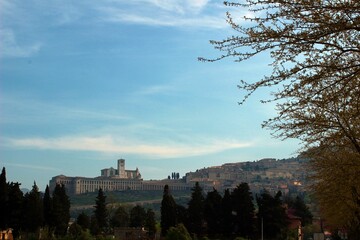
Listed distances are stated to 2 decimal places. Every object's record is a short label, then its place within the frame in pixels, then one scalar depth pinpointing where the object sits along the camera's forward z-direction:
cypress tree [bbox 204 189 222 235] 52.91
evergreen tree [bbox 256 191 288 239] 49.94
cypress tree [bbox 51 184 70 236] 53.19
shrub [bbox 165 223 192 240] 30.95
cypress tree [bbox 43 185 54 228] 53.09
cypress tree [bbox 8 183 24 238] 47.62
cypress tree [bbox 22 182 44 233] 48.47
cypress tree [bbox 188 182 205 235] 54.72
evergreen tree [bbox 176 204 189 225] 55.22
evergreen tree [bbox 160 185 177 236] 54.84
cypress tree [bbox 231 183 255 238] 50.78
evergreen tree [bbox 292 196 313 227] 79.25
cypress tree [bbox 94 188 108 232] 64.31
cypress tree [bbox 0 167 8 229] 47.50
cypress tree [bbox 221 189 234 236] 51.94
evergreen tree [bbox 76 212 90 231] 60.78
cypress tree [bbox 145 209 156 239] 59.78
